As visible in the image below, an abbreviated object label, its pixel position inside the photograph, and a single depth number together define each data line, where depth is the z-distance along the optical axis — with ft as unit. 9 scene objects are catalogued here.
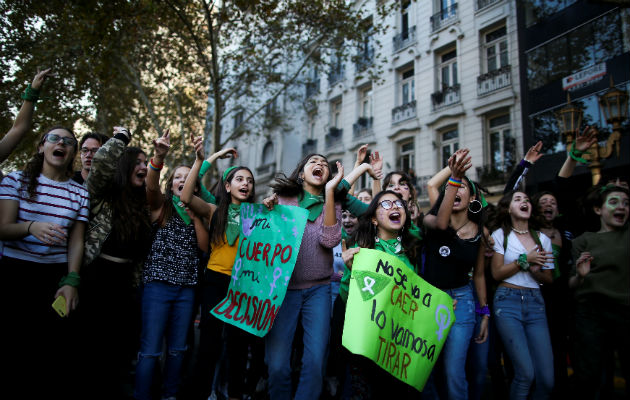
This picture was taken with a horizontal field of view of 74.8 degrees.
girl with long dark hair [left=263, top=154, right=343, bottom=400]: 9.67
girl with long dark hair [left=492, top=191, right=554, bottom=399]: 10.99
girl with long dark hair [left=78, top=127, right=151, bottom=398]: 10.23
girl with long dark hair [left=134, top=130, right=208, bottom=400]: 10.78
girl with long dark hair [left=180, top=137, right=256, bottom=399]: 11.44
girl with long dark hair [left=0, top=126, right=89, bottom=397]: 8.75
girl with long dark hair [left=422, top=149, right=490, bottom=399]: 10.23
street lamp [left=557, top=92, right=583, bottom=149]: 21.58
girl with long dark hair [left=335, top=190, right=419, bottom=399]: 10.00
